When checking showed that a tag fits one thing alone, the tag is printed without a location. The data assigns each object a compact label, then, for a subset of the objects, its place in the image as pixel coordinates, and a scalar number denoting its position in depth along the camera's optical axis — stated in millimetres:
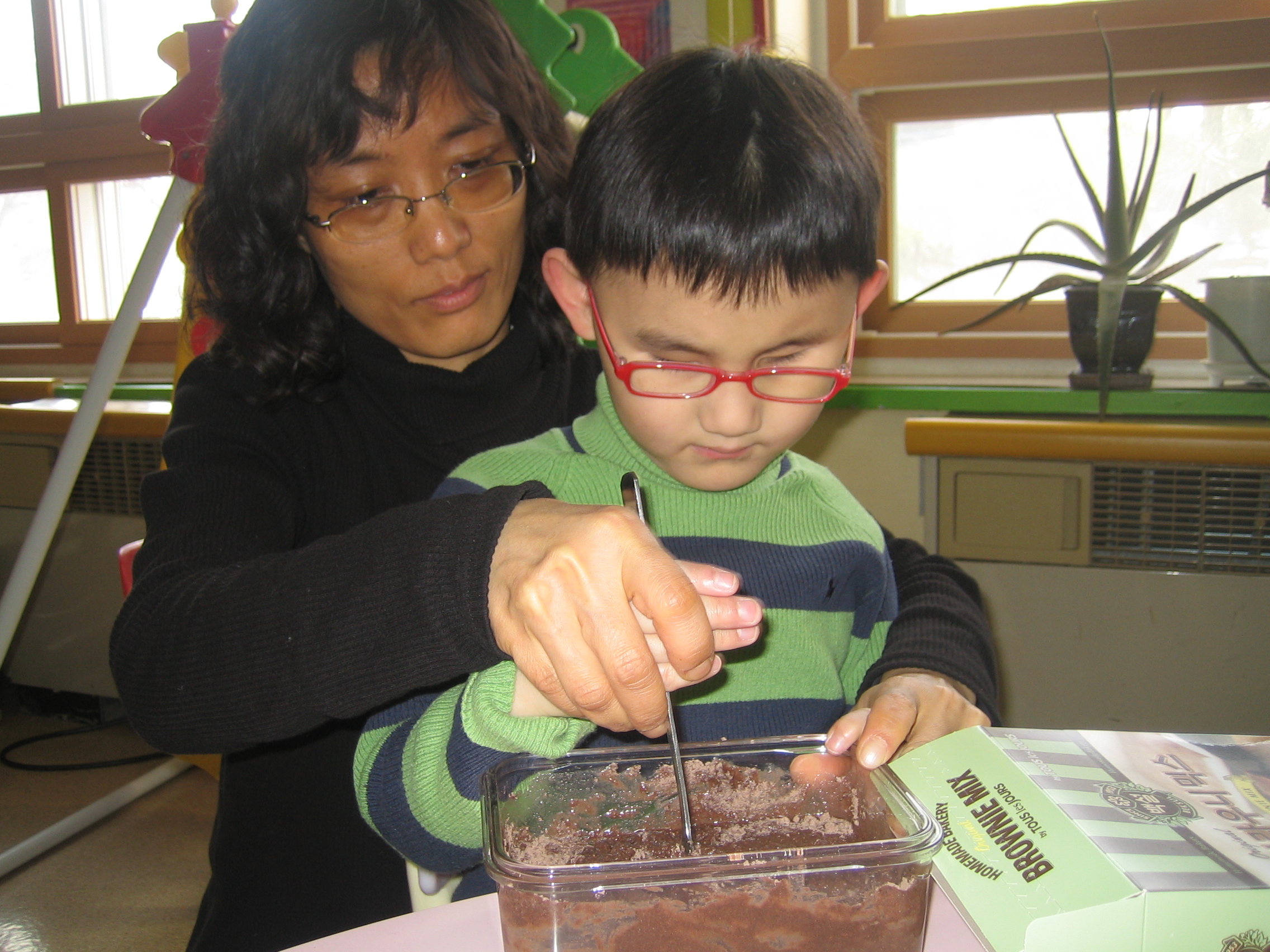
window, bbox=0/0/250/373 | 3012
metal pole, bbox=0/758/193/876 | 1991
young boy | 724
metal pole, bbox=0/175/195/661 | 1591
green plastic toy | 1385
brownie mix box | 464
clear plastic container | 464
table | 563
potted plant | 1706
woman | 717
